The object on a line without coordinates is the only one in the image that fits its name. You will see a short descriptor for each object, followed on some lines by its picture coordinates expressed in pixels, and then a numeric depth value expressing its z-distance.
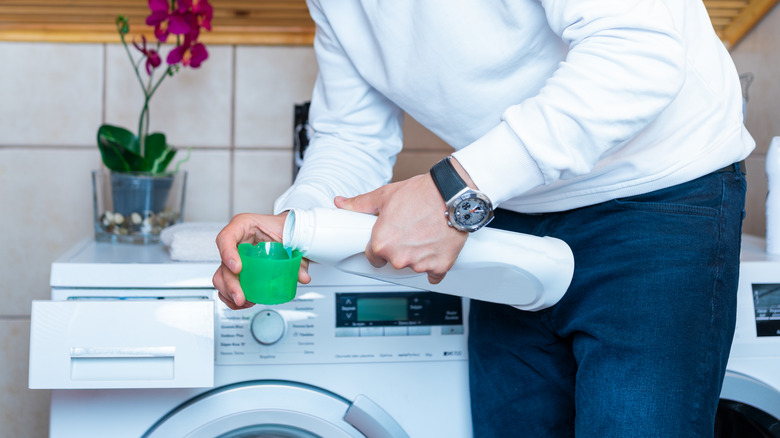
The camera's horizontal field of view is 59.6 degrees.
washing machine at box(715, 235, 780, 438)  0.95
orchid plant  1.19
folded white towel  0.94
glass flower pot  1.17
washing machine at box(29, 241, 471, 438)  0.87
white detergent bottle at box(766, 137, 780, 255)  1.05
